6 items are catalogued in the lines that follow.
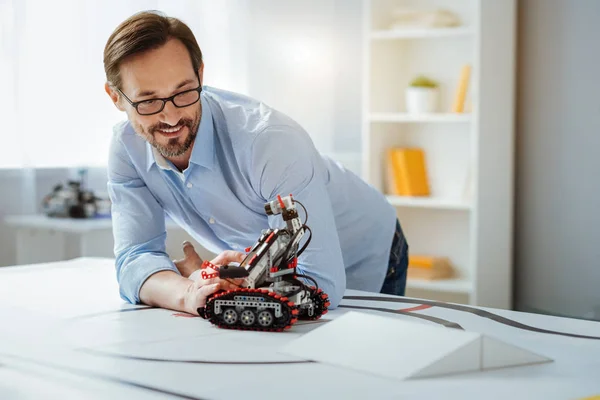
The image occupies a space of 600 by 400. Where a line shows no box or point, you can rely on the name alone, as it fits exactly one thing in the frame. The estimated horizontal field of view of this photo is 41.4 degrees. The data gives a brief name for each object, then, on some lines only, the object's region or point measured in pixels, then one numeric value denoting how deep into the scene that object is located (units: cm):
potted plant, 392
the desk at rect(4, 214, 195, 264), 360
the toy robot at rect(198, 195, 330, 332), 140
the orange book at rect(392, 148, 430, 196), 401
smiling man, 163
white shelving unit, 368
